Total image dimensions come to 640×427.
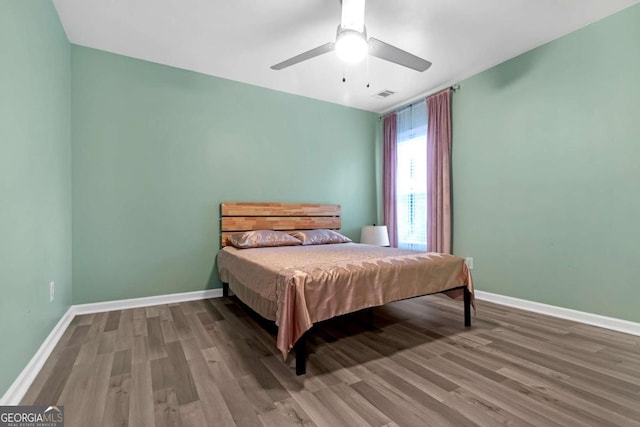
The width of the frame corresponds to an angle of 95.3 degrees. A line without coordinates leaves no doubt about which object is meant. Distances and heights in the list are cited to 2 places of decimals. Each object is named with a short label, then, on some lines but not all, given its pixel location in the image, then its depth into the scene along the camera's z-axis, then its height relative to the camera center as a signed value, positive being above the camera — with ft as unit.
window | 13.76 +1.61
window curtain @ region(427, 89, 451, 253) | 12.32 +1.66
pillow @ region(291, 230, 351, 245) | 12.27 -1.14
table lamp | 14.01 -1.23
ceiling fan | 6.66 +4.12
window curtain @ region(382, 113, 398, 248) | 15.05 +1.86
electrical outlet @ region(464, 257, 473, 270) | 11.80 -2.10
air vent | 13.48 +5.52
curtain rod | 12.30 +5.27
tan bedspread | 5.89 -1.70
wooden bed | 6.08 -0.82
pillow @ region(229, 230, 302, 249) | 10.88 -1.11
